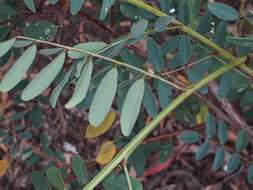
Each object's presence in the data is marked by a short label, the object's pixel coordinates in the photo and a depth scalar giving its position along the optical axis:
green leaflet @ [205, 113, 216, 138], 0.70
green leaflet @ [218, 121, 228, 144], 0.71
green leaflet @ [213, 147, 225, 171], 0.74
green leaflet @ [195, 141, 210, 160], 0.72
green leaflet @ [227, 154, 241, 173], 0.74
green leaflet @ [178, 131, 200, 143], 0.72
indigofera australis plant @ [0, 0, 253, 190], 0.44
